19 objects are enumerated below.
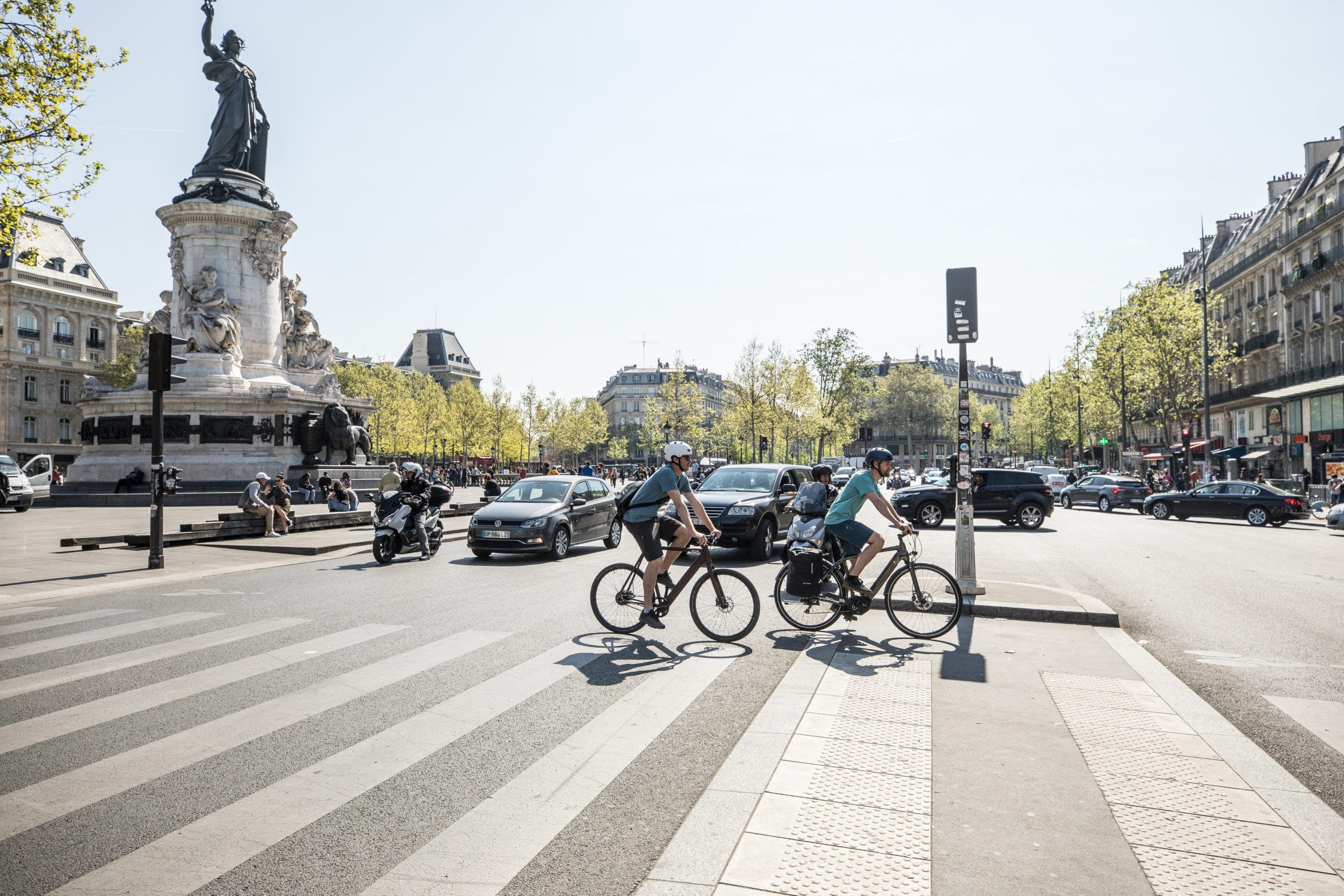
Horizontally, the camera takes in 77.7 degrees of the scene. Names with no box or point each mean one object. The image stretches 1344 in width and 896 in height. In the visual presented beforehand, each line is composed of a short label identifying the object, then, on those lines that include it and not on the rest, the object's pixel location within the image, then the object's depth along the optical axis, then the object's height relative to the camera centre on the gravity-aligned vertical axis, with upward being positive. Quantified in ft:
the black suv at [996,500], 74.49 -3.23
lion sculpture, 102.99 +4.22
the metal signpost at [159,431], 40.75 +1.69
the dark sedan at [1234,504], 83.30 -4.09
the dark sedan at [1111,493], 111.65 -3.81
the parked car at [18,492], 84.89 -2.85
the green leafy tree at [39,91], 40.78 +18.72
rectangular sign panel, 31.73 +6.07
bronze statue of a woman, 109.50 +46.40
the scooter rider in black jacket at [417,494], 46.44 -1.68
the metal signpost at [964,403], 29.73 +2.30
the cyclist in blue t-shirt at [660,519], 23.82 -1.57
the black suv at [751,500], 44.65 -1.99
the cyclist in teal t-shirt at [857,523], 25.00 -1.68
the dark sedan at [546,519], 44.98 -3.07
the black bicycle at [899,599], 25.03 -4.11
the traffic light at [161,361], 41.60 +5.22
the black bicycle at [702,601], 24.21 -4.03
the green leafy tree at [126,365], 214.90 +26.43
